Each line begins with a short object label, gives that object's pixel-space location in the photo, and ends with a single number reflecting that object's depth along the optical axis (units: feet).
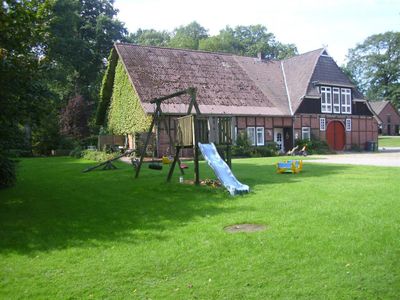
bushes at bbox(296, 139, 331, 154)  116.06
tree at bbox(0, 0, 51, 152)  32.37
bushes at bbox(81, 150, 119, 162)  81.77
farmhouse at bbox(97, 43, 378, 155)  103.83
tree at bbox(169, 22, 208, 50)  262.67
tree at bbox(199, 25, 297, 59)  241.84
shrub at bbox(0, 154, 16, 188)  43.53
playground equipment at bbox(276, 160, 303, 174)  54.19
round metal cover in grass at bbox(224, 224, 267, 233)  24.76
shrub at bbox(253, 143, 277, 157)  106.48
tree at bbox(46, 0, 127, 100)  150.71
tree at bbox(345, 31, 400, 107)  270.05
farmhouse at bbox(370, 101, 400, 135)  257.14
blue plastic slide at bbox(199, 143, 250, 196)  37.27
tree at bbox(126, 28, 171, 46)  254.88
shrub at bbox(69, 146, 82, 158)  103.64
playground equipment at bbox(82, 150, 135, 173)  63.16
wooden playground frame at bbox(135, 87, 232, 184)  44.62
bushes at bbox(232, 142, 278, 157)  102.58
